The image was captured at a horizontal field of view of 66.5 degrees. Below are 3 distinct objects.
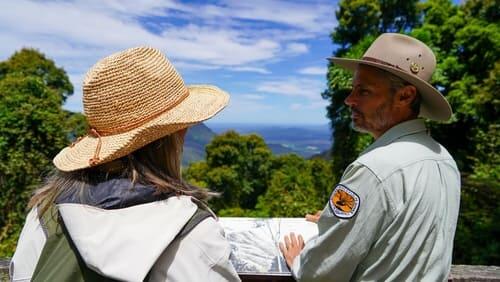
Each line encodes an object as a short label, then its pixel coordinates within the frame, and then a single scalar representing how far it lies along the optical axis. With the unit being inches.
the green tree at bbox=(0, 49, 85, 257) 381.1
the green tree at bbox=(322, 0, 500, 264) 379.2
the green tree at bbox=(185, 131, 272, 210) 924.6
